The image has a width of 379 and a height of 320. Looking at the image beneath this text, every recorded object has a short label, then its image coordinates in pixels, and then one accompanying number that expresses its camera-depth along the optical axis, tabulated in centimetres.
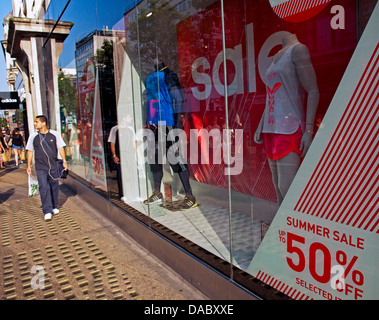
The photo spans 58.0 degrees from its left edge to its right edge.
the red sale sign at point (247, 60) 215
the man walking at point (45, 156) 567
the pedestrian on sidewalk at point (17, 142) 1494
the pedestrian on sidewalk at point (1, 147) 1319
